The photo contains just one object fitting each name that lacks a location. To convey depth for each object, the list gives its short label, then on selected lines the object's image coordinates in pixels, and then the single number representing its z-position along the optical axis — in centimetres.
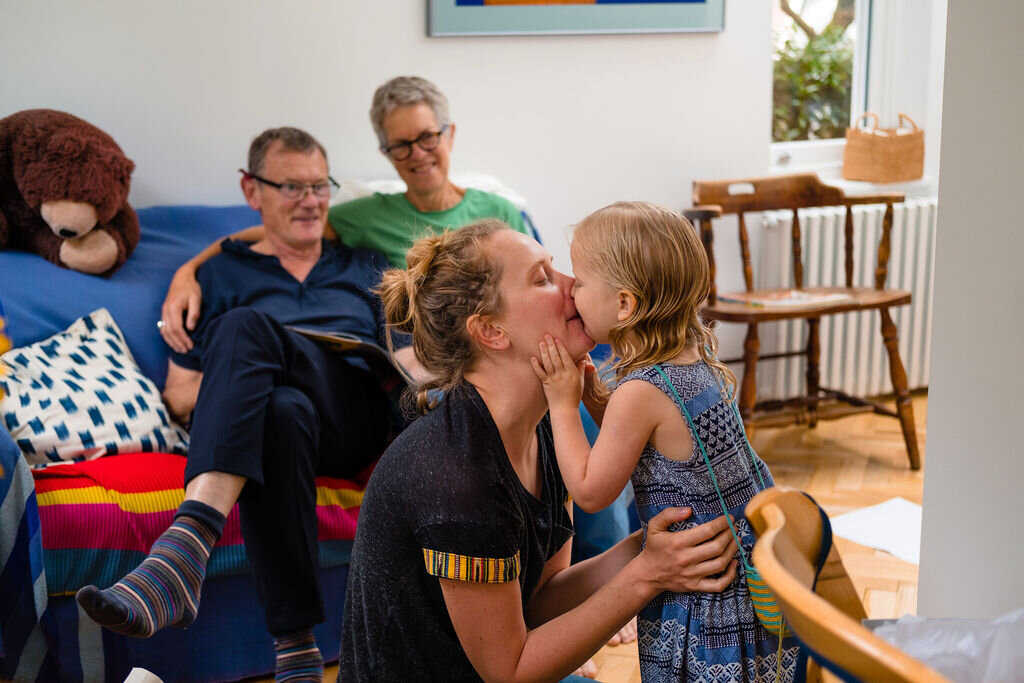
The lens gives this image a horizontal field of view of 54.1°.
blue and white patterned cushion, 215
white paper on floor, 272
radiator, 370
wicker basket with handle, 384
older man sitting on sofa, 186
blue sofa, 188
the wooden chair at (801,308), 321
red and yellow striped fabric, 196
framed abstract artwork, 320
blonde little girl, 127
